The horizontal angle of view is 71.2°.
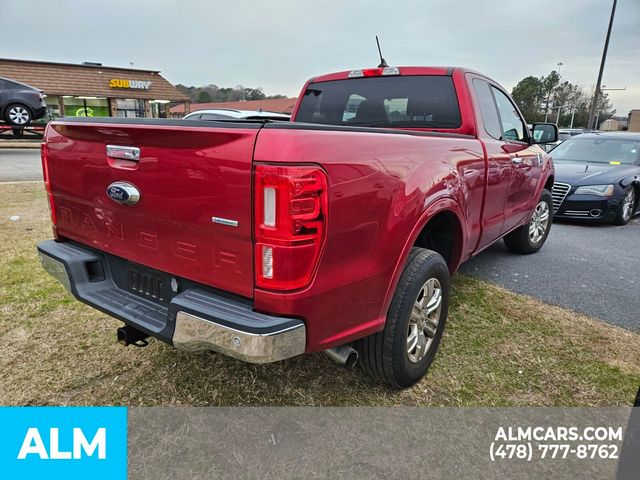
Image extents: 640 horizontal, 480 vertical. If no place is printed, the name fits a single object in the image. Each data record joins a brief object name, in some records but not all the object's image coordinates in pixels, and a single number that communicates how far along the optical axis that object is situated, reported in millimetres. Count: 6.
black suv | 15930
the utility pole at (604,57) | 22053
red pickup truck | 1786
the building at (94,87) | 25406
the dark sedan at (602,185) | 7207
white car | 10502
